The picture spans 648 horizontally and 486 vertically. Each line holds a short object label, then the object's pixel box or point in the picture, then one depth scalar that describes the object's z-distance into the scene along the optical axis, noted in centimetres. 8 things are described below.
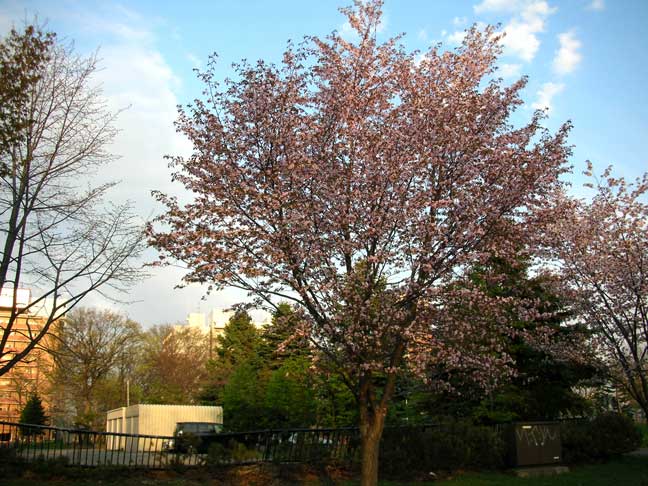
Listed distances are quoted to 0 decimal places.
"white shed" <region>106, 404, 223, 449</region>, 3055
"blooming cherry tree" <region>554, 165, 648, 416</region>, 1747
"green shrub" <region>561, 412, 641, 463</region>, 1920
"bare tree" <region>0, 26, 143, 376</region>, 1104
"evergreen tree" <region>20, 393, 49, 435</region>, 4456
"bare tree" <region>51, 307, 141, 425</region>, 4388
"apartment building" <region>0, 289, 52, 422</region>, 4443
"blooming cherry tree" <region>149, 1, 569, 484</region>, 1079
